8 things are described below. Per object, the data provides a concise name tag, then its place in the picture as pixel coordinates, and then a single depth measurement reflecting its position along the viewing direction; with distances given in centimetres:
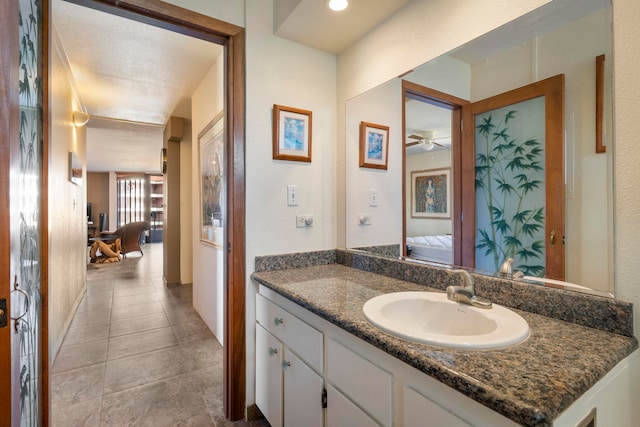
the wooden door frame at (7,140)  79
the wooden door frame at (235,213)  166
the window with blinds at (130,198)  1088
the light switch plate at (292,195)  182
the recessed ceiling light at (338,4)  147
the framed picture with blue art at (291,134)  176
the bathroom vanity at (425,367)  62
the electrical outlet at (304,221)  186
